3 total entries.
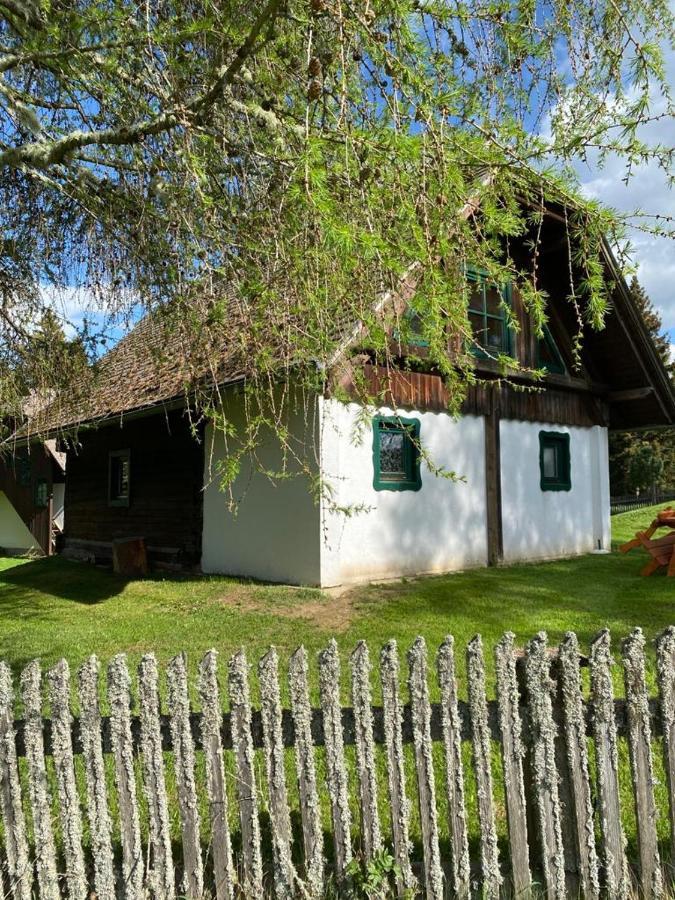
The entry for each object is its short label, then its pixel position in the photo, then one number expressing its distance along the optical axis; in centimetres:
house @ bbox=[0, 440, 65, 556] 1873
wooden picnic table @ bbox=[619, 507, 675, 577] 1054
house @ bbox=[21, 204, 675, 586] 971
